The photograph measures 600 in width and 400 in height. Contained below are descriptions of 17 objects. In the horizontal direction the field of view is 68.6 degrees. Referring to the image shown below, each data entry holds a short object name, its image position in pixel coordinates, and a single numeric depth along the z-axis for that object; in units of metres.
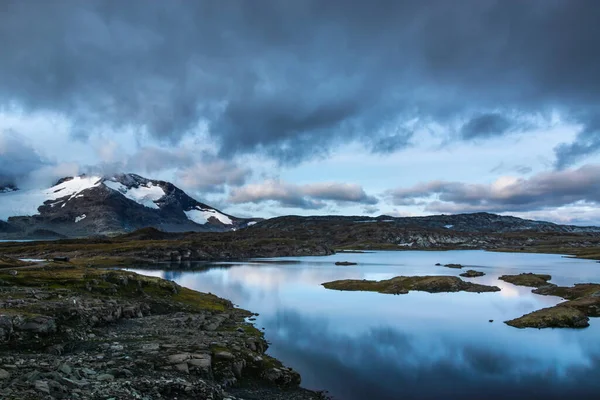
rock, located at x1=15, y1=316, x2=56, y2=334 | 37.44
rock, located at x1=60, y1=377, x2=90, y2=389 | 23.94
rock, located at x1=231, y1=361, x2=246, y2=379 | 37.60
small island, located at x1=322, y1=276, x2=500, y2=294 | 106.87
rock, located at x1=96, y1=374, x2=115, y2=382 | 26.54
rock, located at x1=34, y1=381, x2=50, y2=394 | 21.75
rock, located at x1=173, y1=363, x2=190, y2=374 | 33.09
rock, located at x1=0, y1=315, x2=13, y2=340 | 34.98
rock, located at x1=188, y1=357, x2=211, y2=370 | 34.47
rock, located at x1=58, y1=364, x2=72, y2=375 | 26.05
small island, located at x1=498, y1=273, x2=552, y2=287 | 116.89
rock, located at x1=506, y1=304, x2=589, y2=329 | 65.44
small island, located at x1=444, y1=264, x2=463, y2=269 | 179.21
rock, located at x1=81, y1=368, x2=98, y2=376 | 27.28
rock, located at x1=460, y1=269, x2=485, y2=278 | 141.91
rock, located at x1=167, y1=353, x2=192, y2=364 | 34.16
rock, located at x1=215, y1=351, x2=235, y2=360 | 38.29
